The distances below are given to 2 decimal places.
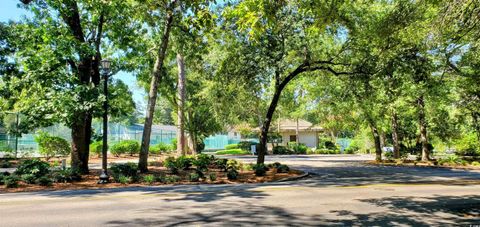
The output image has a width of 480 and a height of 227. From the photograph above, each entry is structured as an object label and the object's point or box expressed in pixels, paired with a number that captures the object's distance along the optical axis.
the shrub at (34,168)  14.73
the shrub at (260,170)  16.69
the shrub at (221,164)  18.92
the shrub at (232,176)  15.48
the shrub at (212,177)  15.09
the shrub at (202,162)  18.67
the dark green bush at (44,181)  13.47
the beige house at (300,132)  52.22
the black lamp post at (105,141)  13.91
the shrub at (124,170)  15.31
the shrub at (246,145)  44.72
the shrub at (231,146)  49.12
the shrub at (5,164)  20.80
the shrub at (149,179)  14.42
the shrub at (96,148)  30.59
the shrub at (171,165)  17.22
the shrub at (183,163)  18.86
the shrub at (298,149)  42.59
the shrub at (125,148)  32.00
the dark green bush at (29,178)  13.77
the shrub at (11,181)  13.01
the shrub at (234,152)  42.11
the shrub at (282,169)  18.22
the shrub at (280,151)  41.47
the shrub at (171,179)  14.61
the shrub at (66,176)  14.23
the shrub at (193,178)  14.98
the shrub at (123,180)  14.10
